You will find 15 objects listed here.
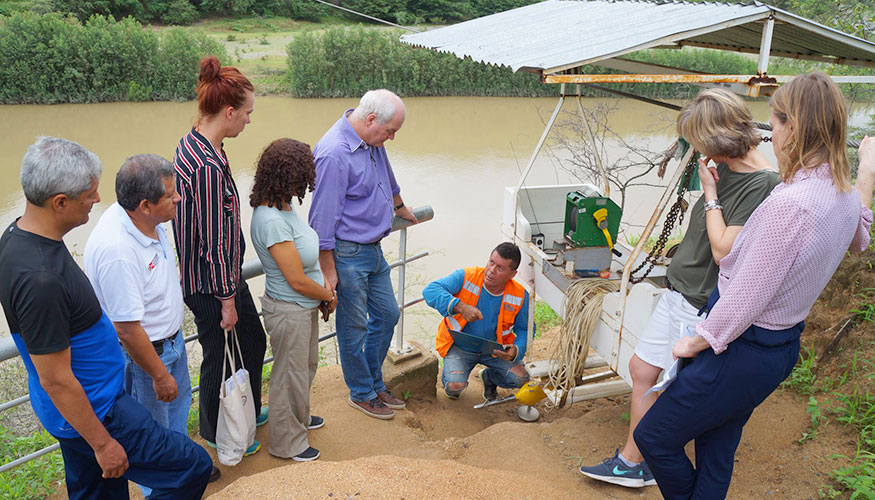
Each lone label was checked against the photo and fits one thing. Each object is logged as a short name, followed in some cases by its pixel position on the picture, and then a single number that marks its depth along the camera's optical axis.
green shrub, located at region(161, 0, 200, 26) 27.92
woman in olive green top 2.04
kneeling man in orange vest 3.31
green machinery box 3.13
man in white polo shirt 1.95
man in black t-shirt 1.56
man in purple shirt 2.80
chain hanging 2.55
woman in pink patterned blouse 1.62
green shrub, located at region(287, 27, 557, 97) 18.61
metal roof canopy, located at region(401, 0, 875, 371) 2.55
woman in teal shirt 2.46
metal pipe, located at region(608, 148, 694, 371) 2.41
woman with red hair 2.29
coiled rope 2.90
